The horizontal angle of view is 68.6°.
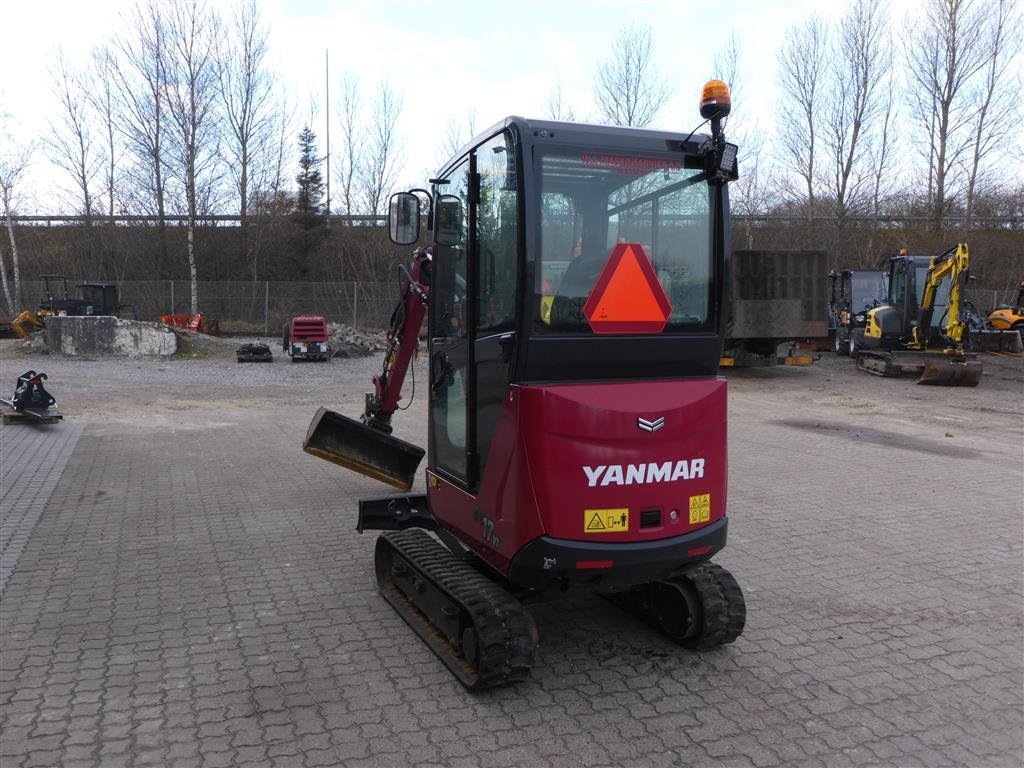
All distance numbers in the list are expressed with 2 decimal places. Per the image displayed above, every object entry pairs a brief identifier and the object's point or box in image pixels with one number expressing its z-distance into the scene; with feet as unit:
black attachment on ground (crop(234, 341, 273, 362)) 70.38
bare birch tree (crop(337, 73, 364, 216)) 133.28
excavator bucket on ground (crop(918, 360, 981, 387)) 55.62
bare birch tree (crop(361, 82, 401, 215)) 133.80
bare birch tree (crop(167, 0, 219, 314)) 104.53
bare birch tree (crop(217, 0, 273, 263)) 111.65
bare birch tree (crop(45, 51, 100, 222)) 113.82
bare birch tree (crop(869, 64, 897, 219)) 114.52
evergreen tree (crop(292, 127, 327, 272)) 125.39
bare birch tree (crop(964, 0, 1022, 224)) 102.22
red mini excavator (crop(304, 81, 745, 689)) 11.20
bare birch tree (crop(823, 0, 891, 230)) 111.45
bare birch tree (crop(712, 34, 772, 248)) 118.11
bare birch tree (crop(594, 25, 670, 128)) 114.83
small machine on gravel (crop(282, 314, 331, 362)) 69.82
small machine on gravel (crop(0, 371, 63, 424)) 36.78
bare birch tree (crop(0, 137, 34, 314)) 102.01
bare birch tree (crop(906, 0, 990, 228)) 103.04
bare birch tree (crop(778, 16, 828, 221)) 114.73
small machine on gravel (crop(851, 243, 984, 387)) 58.13
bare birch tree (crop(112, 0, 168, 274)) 104.37
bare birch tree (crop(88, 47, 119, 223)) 114.63
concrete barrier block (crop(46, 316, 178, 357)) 72.43
